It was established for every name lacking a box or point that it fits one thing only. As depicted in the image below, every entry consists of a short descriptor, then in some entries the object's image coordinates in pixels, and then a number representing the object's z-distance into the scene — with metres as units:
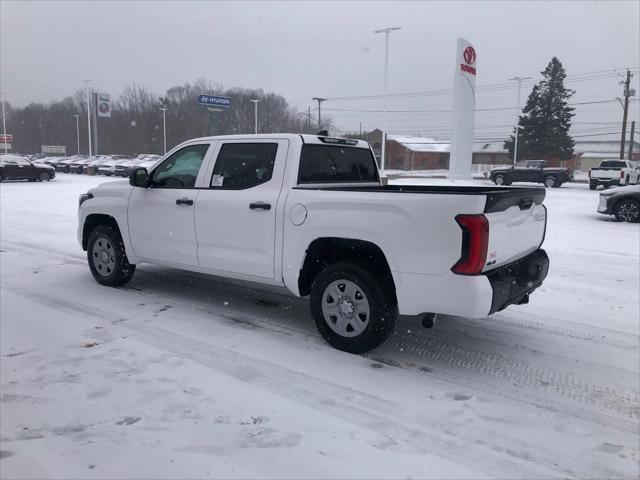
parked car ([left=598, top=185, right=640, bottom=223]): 13.87
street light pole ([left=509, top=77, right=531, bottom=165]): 51.28
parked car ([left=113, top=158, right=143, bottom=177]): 42.38
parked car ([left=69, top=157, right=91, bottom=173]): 46.18
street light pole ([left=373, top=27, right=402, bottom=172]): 33.10
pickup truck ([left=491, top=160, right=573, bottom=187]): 32.75
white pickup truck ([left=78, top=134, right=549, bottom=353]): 3.93
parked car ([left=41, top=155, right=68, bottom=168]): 49.85
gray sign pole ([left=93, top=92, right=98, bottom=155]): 62.91
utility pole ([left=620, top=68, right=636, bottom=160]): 49.93
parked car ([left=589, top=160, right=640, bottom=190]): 29.72
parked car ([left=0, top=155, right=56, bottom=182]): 29.02
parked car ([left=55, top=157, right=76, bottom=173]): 47.28
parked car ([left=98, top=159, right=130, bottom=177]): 43.03
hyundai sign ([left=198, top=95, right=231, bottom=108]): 30.59
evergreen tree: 60.97
